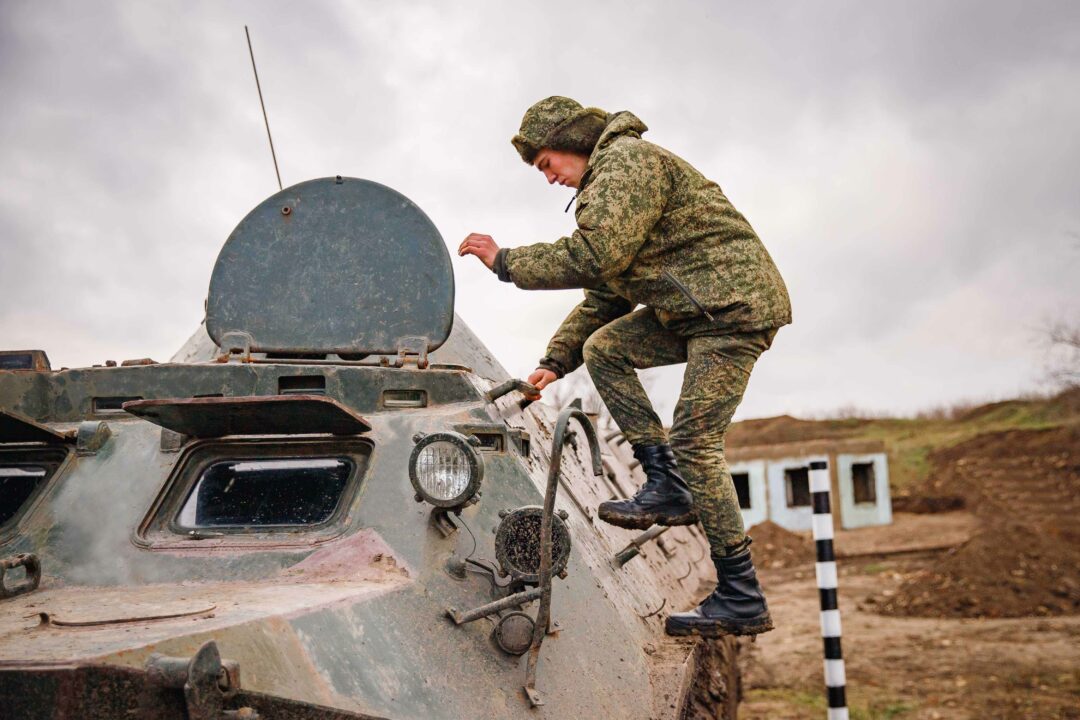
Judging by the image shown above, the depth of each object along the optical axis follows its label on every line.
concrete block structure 23.22
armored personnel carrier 2.72
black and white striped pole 7.41
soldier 4.09
